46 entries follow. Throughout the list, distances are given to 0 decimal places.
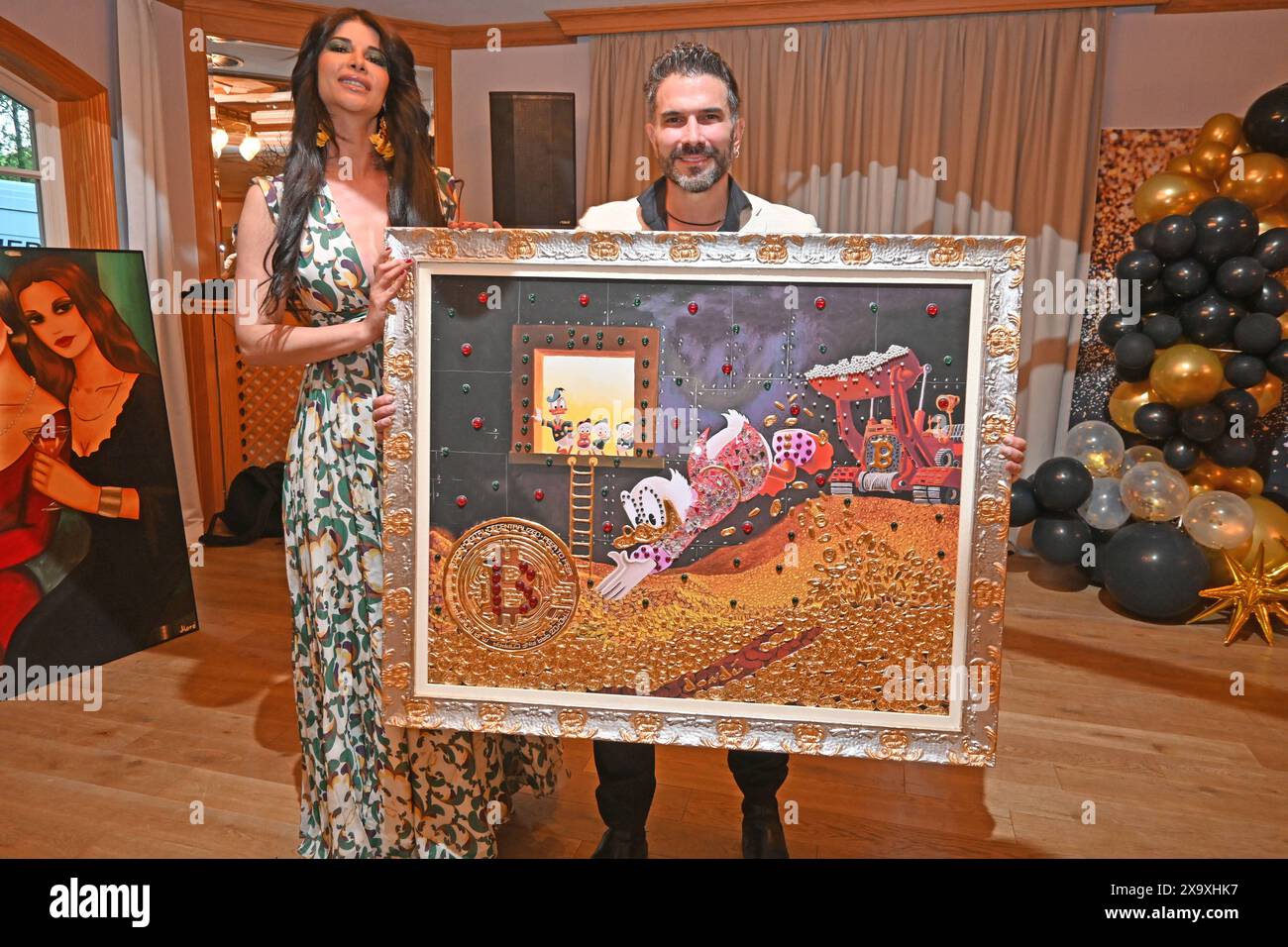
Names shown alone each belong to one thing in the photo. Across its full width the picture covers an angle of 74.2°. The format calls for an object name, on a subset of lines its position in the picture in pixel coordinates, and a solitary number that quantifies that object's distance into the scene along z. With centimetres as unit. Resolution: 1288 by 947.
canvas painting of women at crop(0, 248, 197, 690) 260
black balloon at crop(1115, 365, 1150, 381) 398
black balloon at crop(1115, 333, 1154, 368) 386
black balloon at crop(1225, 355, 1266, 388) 363
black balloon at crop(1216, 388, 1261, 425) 368
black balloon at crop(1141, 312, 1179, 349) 382
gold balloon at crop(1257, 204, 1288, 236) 374
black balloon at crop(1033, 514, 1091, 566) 402
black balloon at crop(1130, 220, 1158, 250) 382
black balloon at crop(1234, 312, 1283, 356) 358
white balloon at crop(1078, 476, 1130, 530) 391
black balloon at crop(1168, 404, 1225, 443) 368
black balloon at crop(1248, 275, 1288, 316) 358
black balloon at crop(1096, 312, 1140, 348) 402
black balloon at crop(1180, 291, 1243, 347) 365
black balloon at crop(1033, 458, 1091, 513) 394
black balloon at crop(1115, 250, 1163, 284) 382
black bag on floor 484
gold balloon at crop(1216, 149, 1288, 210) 368
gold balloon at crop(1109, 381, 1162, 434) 400
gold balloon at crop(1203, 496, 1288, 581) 363
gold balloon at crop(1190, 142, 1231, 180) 384
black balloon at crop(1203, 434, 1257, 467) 376
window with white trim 392
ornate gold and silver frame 137
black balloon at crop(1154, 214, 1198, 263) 367
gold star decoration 348
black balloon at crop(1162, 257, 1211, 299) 367
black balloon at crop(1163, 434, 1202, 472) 384
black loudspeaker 469
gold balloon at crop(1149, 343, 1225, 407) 365
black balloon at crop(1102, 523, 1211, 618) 359
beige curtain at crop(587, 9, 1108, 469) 459
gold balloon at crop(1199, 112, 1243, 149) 387
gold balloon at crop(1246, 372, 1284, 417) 370
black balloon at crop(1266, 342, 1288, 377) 362
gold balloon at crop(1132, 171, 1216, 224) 383
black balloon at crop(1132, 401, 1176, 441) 385
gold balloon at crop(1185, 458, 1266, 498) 382
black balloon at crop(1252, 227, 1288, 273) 357
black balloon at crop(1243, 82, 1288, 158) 367
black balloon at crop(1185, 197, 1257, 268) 357
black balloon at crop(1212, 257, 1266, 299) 354
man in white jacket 172
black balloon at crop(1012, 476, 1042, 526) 410
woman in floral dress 167
